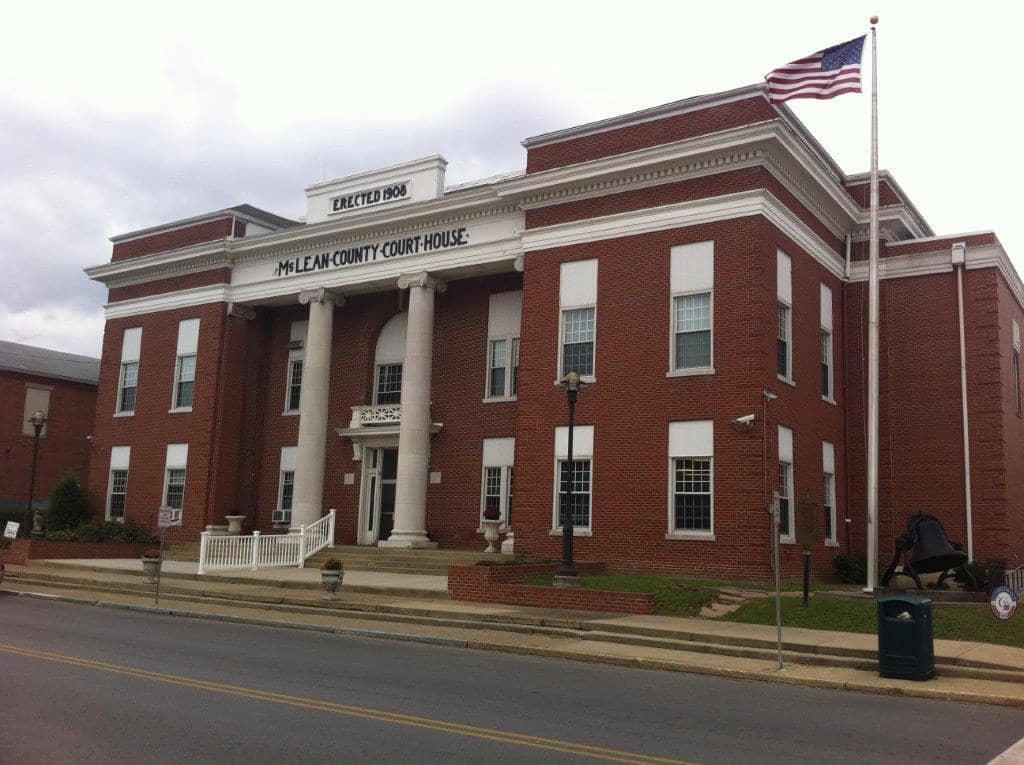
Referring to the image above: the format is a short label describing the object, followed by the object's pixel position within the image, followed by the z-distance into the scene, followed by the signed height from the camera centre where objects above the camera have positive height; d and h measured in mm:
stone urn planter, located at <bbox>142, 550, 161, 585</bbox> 24834 -1333
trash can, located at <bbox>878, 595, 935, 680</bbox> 13539 -1349
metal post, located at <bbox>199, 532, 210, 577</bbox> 26458 -995
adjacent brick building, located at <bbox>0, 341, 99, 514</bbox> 46875 +4395
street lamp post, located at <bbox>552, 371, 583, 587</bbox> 21031 -44
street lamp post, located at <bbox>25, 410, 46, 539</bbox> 33406 +2595
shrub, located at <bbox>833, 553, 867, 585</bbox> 25781 -805
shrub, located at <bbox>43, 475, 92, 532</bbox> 35938 +138
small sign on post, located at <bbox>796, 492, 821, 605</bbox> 18406 +194
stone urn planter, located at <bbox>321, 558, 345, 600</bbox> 21000 -1221
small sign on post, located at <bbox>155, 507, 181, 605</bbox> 22562 -73
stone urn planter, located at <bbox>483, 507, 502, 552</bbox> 28094 -6
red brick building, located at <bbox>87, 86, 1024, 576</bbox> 24328 +5063
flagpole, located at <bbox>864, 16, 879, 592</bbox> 21469 +3865
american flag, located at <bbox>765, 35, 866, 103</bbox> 21812 +10425
